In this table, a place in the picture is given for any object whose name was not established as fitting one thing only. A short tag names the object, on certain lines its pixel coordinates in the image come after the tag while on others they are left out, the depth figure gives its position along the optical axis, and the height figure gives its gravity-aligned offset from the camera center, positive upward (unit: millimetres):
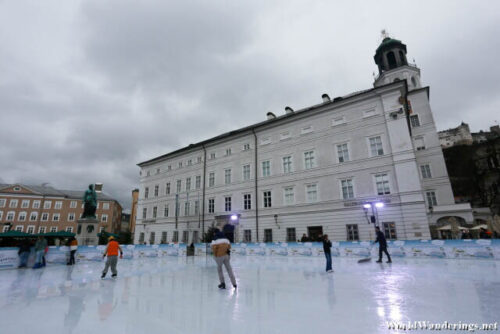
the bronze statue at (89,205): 20359 +2344
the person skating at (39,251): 13328 -912
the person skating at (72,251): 14742 -1076
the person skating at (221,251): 6734 -632
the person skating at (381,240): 12148 -861
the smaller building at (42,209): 56406 +6315
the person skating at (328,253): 9859 -1153
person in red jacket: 9188 -851
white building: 20688 +5521
